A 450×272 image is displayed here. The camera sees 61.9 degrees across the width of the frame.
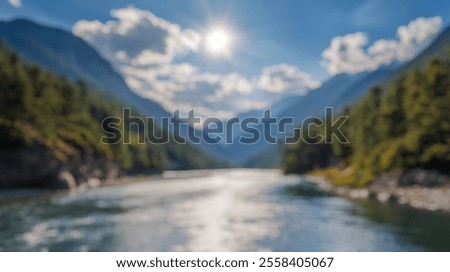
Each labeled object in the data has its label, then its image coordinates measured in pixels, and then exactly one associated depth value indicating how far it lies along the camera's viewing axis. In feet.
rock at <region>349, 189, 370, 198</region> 164.78
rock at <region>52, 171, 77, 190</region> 196.26
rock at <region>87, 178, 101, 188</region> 230.83
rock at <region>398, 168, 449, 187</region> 137.22
